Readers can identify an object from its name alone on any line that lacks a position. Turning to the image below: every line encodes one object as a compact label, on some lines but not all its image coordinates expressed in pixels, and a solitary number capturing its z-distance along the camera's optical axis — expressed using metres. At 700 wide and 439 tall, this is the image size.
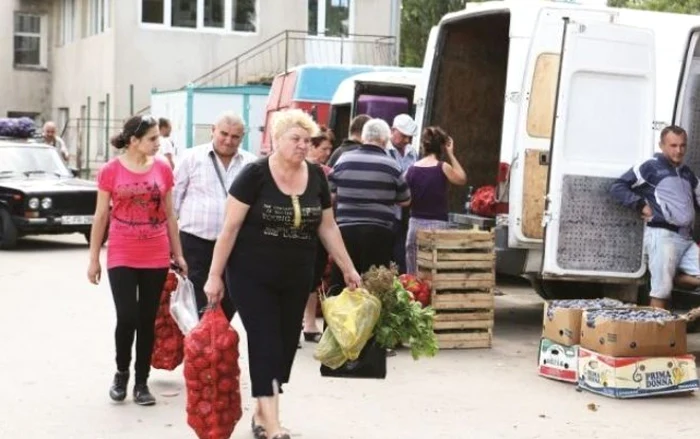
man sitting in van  14.66
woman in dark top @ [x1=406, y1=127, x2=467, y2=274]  16.49
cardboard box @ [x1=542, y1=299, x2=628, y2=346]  13.60
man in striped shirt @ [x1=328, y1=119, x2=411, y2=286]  14.86
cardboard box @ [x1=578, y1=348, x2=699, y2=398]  12.75
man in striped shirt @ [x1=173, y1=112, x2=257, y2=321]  12.45
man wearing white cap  17.50
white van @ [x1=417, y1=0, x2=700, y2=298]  15.08
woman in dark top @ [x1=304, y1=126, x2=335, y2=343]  15.27
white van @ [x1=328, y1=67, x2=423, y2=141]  25.42
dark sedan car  27.61
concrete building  48.92
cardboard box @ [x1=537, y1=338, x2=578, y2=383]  13.52
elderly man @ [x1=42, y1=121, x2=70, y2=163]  33.30
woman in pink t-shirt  11.77
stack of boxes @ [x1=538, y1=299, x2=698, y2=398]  12.77
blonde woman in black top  10.07
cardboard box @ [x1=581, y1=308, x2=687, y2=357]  12.77
